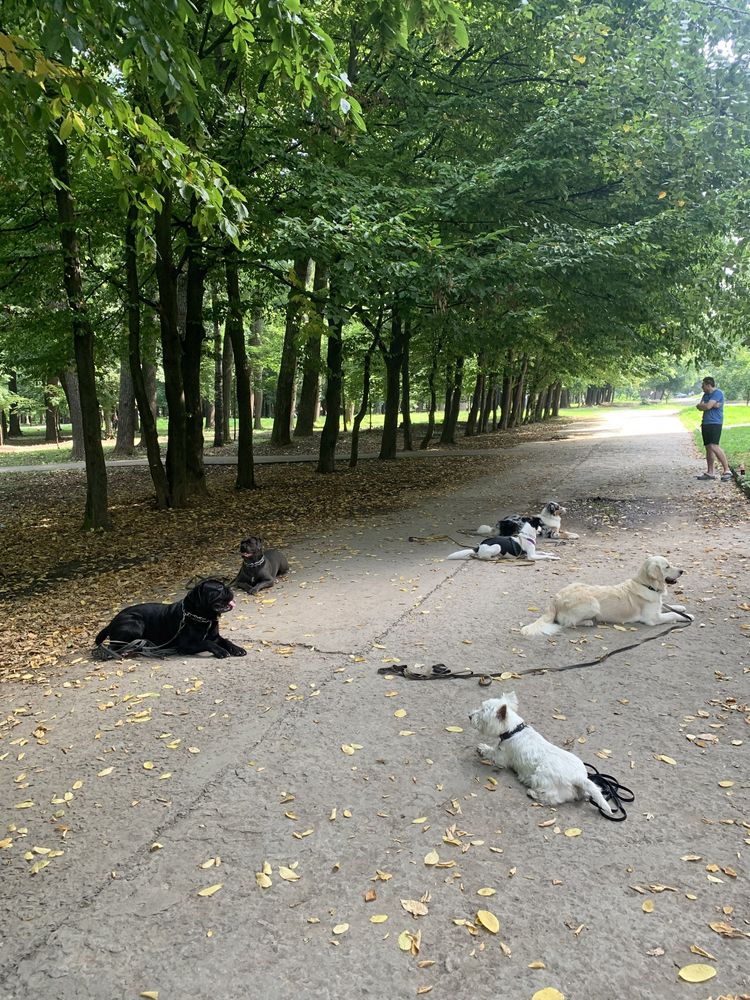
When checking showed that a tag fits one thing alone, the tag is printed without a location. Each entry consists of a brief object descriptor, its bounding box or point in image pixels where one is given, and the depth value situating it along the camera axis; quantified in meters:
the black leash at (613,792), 3.24
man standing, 14.01
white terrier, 3.33
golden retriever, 5.77
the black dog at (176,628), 5.40
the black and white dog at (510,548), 8.34
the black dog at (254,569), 7.33
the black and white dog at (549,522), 9.17
